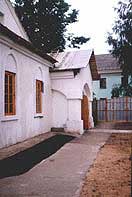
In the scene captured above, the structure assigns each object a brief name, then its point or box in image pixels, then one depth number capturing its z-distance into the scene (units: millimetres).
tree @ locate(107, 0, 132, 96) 14933
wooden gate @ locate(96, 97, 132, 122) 15059
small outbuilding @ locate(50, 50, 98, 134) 9434
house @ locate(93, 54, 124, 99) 20365
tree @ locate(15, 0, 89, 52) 16354
